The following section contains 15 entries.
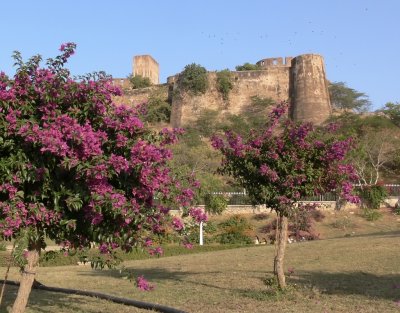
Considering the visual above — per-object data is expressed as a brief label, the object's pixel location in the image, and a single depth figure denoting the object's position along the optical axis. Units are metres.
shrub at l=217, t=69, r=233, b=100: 58.56
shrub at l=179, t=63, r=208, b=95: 57.50
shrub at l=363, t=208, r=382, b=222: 27.82
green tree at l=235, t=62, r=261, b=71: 63.66
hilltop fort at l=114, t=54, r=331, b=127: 55.56
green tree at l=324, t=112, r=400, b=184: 38.09
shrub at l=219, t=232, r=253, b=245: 24.84
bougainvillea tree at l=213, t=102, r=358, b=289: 9.09
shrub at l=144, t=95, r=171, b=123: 58.61
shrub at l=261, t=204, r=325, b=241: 23.89
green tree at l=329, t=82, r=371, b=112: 62.88
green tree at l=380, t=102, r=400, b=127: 49.91
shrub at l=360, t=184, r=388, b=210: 29.77
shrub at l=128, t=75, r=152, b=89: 67.06
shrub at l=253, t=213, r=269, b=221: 29.75
